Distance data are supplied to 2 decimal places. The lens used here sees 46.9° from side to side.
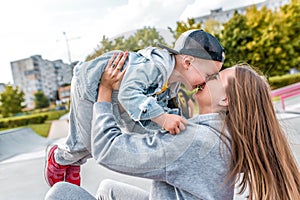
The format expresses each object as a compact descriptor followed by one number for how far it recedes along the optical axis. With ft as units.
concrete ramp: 11.16
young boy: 1.72
